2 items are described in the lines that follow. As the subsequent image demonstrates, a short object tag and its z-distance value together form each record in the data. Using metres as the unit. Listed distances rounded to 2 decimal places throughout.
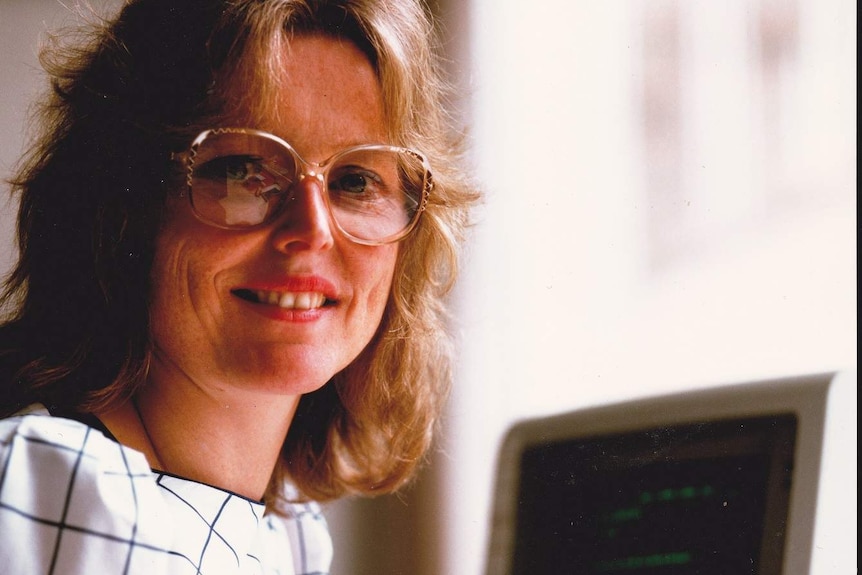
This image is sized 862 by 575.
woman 1.08
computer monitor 1.18
